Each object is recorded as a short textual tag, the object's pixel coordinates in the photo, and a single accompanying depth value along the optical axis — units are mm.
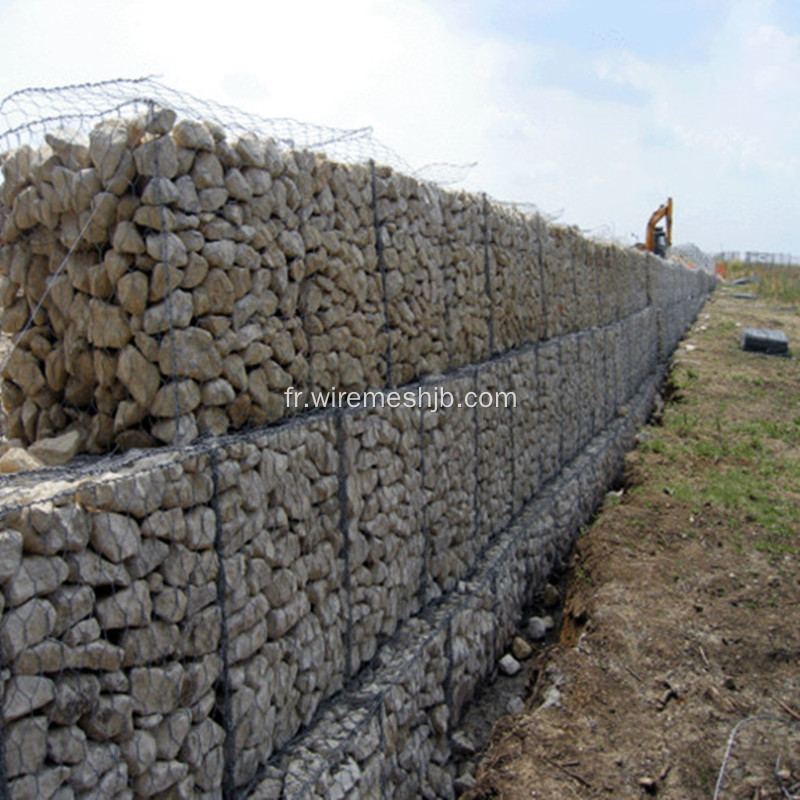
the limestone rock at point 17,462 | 3746
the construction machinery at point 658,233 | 28266
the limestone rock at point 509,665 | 7309
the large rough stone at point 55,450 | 3896
